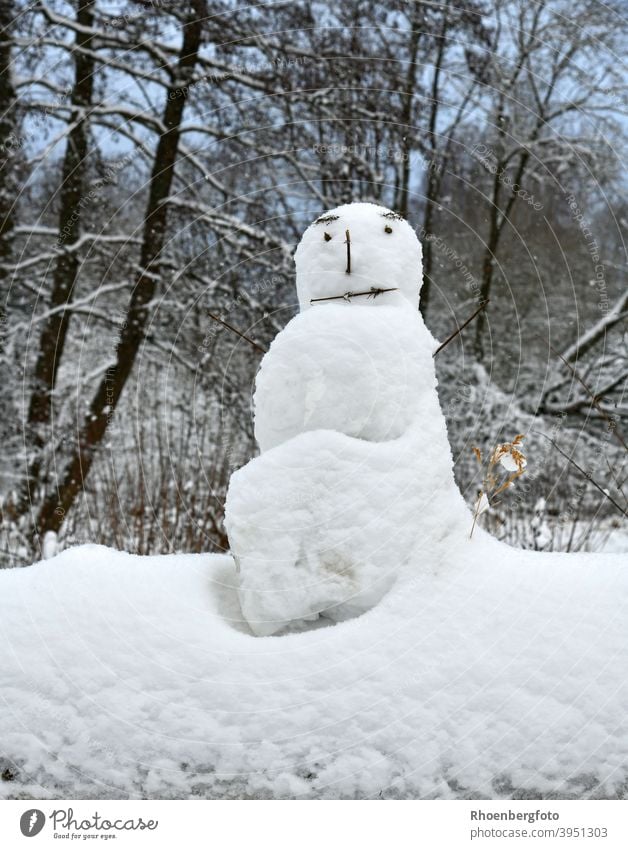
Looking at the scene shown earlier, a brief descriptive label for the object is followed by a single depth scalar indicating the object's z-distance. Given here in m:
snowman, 2.37
